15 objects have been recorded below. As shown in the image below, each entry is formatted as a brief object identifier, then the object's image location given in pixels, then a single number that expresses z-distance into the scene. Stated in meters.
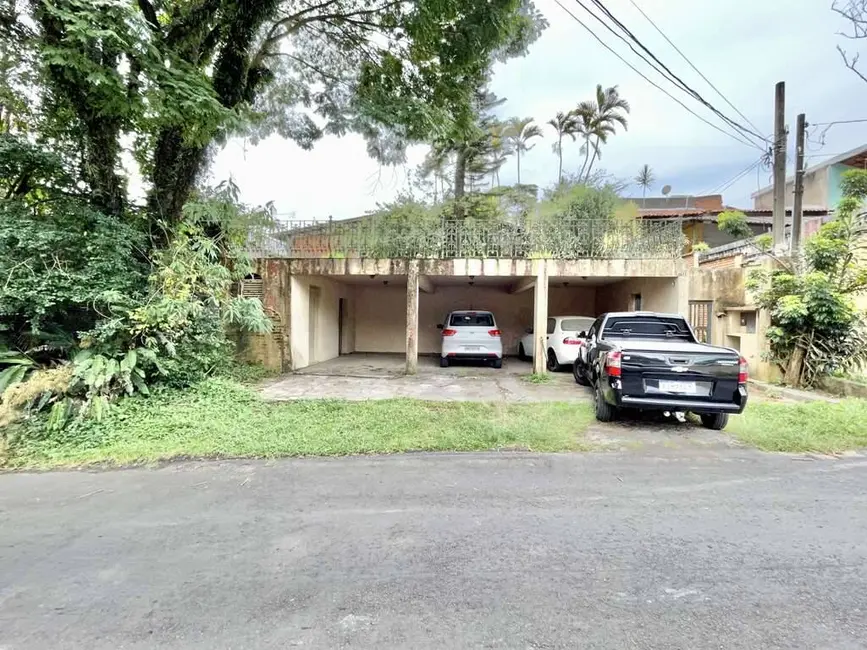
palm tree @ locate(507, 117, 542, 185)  17.16
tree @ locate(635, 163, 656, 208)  24.49
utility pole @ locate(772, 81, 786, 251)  9.96
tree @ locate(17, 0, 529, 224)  5.50
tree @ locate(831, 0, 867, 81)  4.91
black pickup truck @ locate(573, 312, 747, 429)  5.26
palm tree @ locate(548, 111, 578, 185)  19.50
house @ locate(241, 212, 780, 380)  10.12
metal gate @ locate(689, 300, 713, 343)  10.36
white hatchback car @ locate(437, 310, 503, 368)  10.95
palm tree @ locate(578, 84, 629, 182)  18.94
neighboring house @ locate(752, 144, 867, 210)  18.02
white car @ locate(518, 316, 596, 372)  10.52
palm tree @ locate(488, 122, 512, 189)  16.56
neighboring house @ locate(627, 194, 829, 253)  17.28
